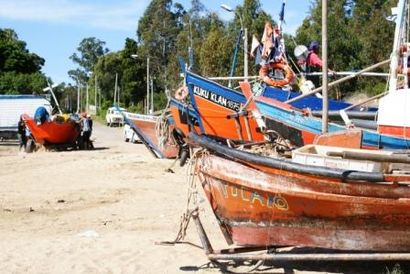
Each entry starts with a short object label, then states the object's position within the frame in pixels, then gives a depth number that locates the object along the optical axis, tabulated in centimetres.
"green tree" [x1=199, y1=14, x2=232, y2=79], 3506
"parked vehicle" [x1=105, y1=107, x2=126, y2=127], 5344
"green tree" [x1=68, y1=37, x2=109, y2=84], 10731
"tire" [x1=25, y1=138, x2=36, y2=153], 2515
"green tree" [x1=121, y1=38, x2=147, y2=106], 6244
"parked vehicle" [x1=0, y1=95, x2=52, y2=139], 3183
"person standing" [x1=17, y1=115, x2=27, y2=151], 2569
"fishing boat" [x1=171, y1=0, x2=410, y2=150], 955
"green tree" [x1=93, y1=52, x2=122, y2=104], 6638
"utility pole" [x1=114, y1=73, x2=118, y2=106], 6571
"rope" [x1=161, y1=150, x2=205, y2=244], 722
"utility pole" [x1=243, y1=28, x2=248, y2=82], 2179
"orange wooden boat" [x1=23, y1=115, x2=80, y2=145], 2480
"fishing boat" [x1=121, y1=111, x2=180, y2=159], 1980
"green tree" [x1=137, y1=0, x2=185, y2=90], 5675
